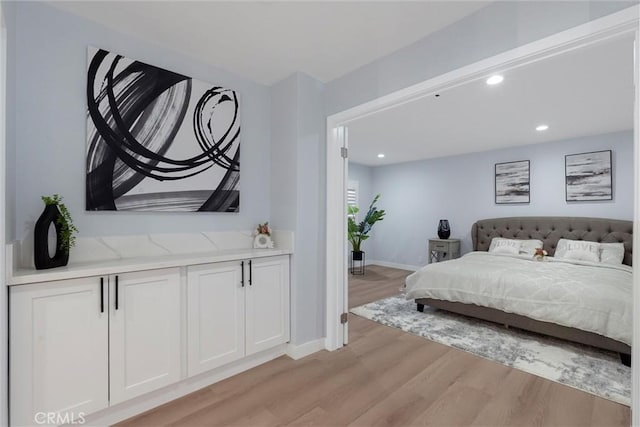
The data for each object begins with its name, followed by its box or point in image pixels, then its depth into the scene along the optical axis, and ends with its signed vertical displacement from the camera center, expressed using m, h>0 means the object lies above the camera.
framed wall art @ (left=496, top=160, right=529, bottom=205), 4.97 +0.54
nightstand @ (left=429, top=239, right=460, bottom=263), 5.48 -0.70
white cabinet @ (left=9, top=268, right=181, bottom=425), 1.41 -0.72
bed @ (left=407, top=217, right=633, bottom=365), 2.44 -0.76
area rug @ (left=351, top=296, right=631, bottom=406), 2.13 -1.25
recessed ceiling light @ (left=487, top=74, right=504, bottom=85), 2.47 +1.16
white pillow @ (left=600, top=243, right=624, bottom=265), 3.81 -0.54
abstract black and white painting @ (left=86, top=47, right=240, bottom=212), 1.93 +0.54
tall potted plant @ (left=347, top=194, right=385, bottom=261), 6.05 -0.31
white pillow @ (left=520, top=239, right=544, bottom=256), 4.54 -0.52
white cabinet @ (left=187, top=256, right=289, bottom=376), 1.99 -0.74
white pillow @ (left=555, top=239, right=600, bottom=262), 3.91 -0.52
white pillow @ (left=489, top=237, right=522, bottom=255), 4.53 -0.54
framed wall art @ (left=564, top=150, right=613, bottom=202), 4.21 +0.55
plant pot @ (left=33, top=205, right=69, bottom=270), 1.55 -0.17
